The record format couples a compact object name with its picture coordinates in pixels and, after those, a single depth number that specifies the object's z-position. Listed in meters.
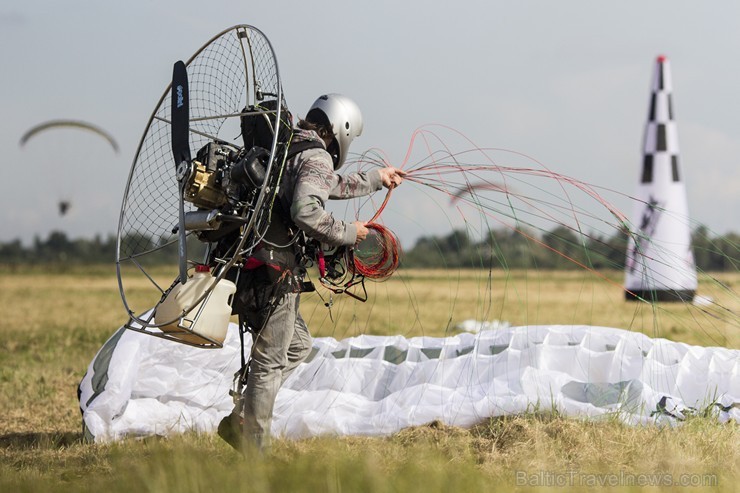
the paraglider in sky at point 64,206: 61.72
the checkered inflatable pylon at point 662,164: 27.89
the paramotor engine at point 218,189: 8.52
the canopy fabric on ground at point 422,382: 10.87
